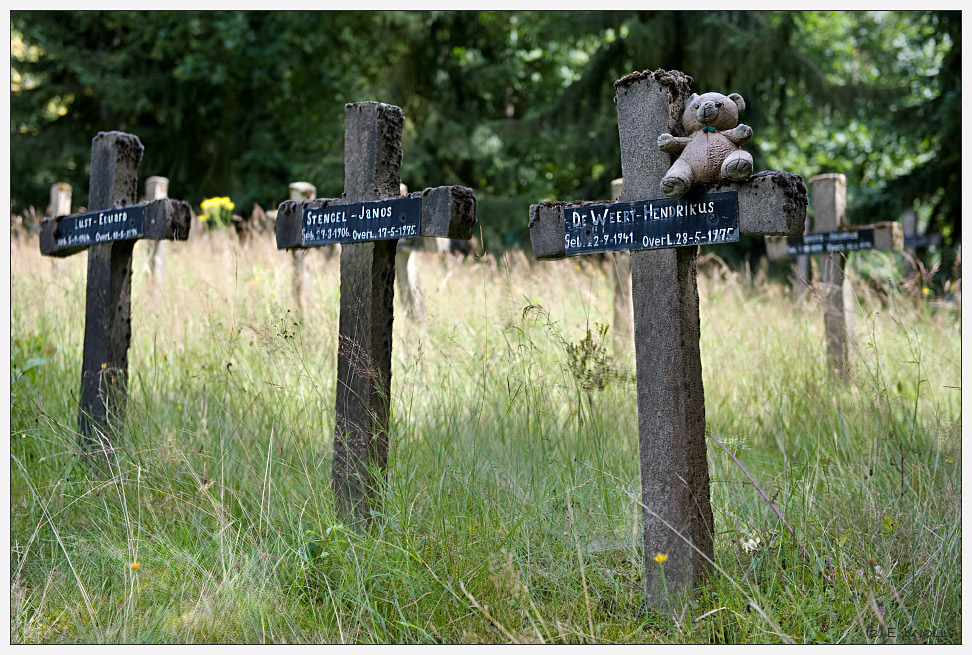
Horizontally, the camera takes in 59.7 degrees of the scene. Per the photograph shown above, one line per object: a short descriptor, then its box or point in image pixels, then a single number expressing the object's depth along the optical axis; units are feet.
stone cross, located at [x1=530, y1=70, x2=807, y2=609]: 8.52
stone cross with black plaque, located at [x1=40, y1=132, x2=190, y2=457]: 13.34
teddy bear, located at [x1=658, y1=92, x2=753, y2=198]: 8.50
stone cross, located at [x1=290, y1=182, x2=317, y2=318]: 21.01
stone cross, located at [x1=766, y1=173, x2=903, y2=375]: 18.81
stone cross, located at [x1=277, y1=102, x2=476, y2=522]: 10.44
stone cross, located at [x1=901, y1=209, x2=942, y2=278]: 33.22
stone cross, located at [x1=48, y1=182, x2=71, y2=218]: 28.71
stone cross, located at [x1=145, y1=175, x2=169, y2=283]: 24.09
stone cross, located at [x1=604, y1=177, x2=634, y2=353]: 18.80
